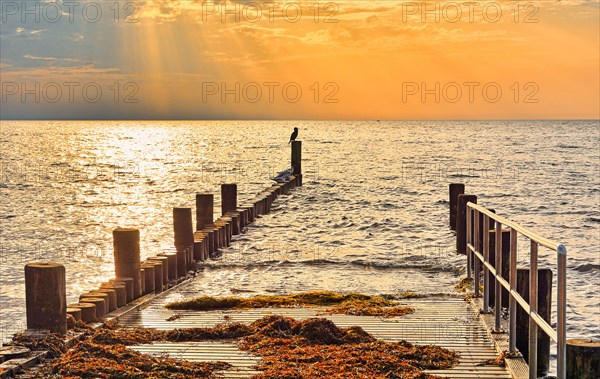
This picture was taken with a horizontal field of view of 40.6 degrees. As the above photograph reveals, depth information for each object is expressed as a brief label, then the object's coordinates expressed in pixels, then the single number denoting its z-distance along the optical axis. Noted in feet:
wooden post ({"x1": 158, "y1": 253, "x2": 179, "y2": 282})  46.11
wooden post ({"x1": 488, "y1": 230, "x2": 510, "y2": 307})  32.73
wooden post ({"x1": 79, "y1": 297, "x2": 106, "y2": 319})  32.12
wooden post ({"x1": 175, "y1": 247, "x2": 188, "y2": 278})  48.90
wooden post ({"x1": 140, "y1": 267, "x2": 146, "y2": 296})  39.98
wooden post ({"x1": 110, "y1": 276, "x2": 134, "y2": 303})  37.11
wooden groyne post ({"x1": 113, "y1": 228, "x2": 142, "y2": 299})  38.70
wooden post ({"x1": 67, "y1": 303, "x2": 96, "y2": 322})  30.99
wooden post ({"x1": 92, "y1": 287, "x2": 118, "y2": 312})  34.01
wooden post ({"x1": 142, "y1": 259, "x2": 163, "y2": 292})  41.96
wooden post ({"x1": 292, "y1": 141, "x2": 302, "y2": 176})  118.38
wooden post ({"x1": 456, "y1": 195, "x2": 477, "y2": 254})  52.42
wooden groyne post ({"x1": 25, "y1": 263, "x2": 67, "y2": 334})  27.94
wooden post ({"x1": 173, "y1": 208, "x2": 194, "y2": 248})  51.11
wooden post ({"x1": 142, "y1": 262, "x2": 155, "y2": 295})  40.72
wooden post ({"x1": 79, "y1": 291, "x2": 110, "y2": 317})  32.99
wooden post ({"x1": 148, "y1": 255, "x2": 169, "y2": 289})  43.83
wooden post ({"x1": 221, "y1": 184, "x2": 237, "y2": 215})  74.90
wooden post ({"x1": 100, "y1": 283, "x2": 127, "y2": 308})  35.19
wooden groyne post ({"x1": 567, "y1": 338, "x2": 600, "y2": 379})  17.44
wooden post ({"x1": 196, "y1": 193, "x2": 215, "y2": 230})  64.49
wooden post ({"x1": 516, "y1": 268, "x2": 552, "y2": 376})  28.09
